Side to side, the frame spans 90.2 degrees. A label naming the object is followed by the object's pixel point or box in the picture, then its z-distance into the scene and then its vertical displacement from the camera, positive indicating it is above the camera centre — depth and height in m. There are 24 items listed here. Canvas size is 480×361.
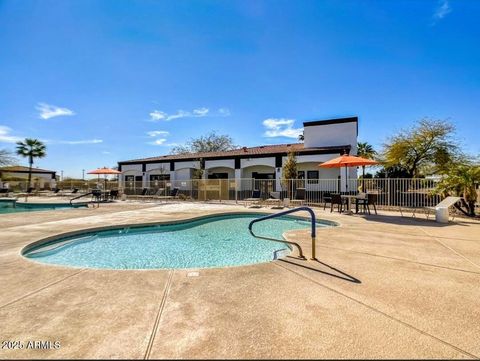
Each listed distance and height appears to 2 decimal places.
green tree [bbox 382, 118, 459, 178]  19.88 +3.62
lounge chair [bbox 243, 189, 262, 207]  16.14 -0.89
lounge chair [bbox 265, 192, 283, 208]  15.15 -0.85
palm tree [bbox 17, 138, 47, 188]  30.45 +4.56
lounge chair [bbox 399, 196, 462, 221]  8.77 -0.45
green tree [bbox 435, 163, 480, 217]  9.73 +0.23
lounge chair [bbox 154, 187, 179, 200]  20.00 -0.79
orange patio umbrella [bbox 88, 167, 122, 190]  18.27 +1.09
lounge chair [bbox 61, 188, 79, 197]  24.73 -0.92
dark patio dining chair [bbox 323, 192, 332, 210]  12.30 -0.55
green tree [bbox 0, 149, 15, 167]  29.05 +3.23
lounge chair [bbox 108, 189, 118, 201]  19.82 -0.81
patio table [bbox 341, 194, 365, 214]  10.55 -0.39
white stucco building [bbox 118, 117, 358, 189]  20.09 +2.61
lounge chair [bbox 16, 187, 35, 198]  24.92 -0.87
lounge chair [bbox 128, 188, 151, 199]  21.23 -0.86
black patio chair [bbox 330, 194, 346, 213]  11.04 -0.49
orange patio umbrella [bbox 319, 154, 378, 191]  10.38 +1.18
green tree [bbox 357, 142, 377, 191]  27.72 +4.79
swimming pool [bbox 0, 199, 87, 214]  15.39 -1.51
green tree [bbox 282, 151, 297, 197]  17.84 +1.48
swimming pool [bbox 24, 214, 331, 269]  5.14 -1.61
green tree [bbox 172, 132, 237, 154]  45.81 +8.45
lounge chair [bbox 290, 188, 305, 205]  16.04 -0.41
